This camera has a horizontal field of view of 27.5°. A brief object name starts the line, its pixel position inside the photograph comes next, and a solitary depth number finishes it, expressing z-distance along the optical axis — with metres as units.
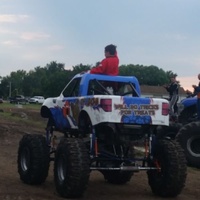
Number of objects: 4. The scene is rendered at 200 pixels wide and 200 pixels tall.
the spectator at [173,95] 12.67
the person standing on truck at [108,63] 8.01
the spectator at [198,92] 11.55
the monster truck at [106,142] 6.99
